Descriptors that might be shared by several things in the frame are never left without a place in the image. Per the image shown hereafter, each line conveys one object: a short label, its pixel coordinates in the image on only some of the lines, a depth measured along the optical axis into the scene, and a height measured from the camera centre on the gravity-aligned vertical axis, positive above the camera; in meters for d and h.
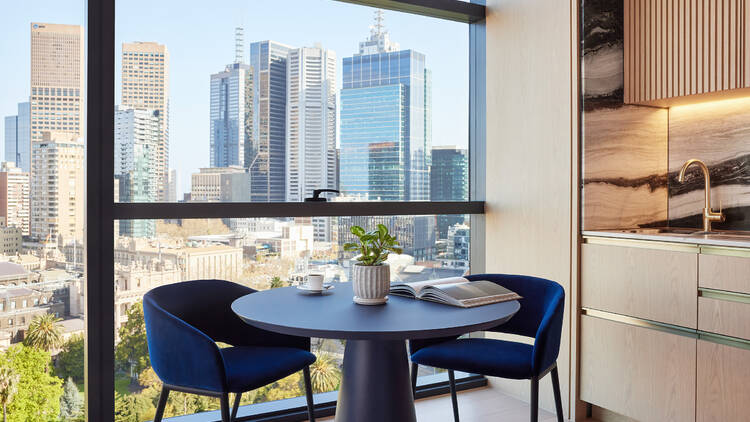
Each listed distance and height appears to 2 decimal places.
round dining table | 1.67 -0.32
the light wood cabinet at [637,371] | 2.50 -0.72
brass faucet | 2.90 +0.00
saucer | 2.20 -0.30
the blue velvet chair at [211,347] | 1.92 -0.50
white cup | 2.20 -0.27
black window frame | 2.45 -0.01
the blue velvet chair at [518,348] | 2.14 -0.55
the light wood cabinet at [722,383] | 2.29 -0.68
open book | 1.99 -0.29
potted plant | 1.99 -0.19
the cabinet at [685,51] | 2.55 +0.74
